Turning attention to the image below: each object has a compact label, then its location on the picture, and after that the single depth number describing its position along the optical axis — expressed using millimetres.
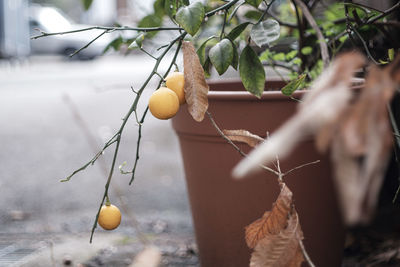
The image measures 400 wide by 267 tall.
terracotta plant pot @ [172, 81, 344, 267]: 1007
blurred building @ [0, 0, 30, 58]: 10227
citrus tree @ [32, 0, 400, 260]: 749
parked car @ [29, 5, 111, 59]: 11523
